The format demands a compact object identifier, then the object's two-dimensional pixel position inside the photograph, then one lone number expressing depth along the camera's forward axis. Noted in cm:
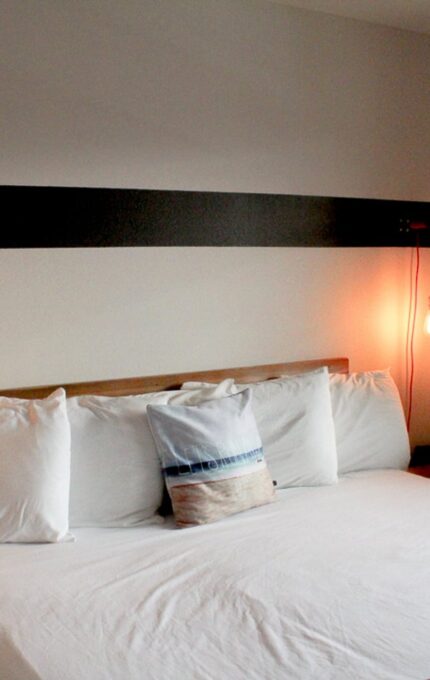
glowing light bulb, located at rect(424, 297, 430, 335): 325
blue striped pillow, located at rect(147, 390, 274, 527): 231
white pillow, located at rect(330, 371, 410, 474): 290
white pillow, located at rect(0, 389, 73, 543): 211
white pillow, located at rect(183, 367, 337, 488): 266
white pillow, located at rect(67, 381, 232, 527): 231
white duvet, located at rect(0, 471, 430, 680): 149
